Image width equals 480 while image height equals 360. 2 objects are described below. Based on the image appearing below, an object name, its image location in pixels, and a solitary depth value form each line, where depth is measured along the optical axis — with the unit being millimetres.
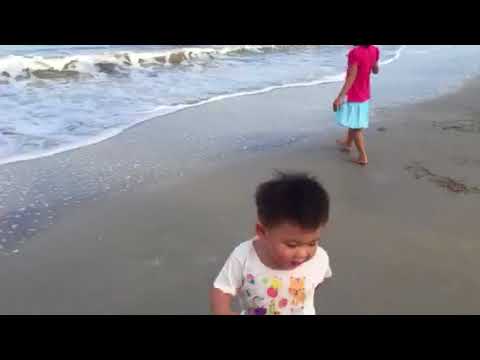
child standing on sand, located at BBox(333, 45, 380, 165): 4461
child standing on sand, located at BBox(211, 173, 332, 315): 1417
